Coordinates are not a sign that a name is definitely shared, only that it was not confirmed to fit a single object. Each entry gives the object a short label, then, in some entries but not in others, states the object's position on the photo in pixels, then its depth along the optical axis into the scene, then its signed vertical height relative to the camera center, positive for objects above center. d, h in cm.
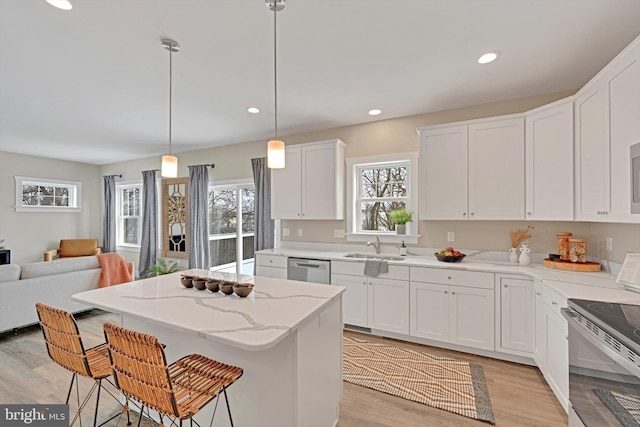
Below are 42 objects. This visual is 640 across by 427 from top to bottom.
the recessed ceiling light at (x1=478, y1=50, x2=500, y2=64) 234 +131
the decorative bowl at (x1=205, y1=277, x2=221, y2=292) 195 -49
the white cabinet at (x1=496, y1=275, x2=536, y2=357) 262 -93
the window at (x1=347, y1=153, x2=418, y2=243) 375 +29
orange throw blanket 408 -82
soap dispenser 366 -47
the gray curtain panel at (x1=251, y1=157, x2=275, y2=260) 457 +9
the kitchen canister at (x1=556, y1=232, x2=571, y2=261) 278 -30
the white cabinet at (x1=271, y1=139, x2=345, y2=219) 393 +44
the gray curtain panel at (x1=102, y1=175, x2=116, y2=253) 667 -2
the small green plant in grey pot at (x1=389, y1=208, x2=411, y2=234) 367 -6
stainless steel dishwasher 359 -72
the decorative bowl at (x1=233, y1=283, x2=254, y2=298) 183 -48
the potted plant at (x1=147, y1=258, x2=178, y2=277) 530 -102
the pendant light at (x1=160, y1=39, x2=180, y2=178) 219 +45
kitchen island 141 -68
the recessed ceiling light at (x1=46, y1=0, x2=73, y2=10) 175 +130
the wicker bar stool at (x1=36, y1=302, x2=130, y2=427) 153 -73
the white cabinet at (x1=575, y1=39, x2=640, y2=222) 184 +56
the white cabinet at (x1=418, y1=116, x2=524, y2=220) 296 +49
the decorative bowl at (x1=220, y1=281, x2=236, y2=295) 190 -49
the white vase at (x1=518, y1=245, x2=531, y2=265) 295 -43
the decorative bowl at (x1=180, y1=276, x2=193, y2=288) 209 -49
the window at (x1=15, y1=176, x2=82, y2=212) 586 +42
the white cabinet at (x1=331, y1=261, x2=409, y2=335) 317 -95
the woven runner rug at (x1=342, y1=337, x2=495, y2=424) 221 -144
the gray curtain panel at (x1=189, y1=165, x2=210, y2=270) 529 -16
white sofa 325 -88
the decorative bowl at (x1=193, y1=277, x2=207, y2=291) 202 -49
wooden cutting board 254 -47
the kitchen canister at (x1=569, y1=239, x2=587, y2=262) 268 -34
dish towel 323 -60
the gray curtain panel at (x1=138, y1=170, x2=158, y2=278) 598 -27
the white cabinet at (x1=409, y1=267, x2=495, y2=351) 281 -94
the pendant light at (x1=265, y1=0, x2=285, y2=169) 199 +42
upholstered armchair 618 -75
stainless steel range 120 -71
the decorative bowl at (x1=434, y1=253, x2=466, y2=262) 317 -48
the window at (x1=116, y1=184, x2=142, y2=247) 653 -2
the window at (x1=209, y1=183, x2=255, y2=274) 518 -24
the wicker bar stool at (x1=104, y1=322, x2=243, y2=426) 123 -79
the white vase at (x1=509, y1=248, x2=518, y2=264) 309 -45
